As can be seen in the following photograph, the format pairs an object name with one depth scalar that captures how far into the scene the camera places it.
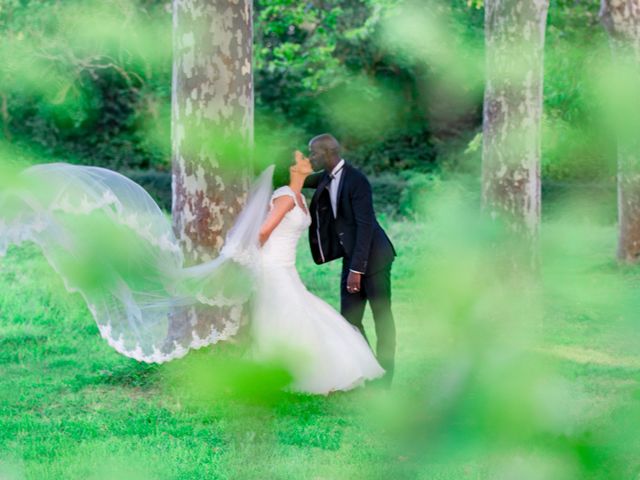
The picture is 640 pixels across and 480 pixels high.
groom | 12.73
